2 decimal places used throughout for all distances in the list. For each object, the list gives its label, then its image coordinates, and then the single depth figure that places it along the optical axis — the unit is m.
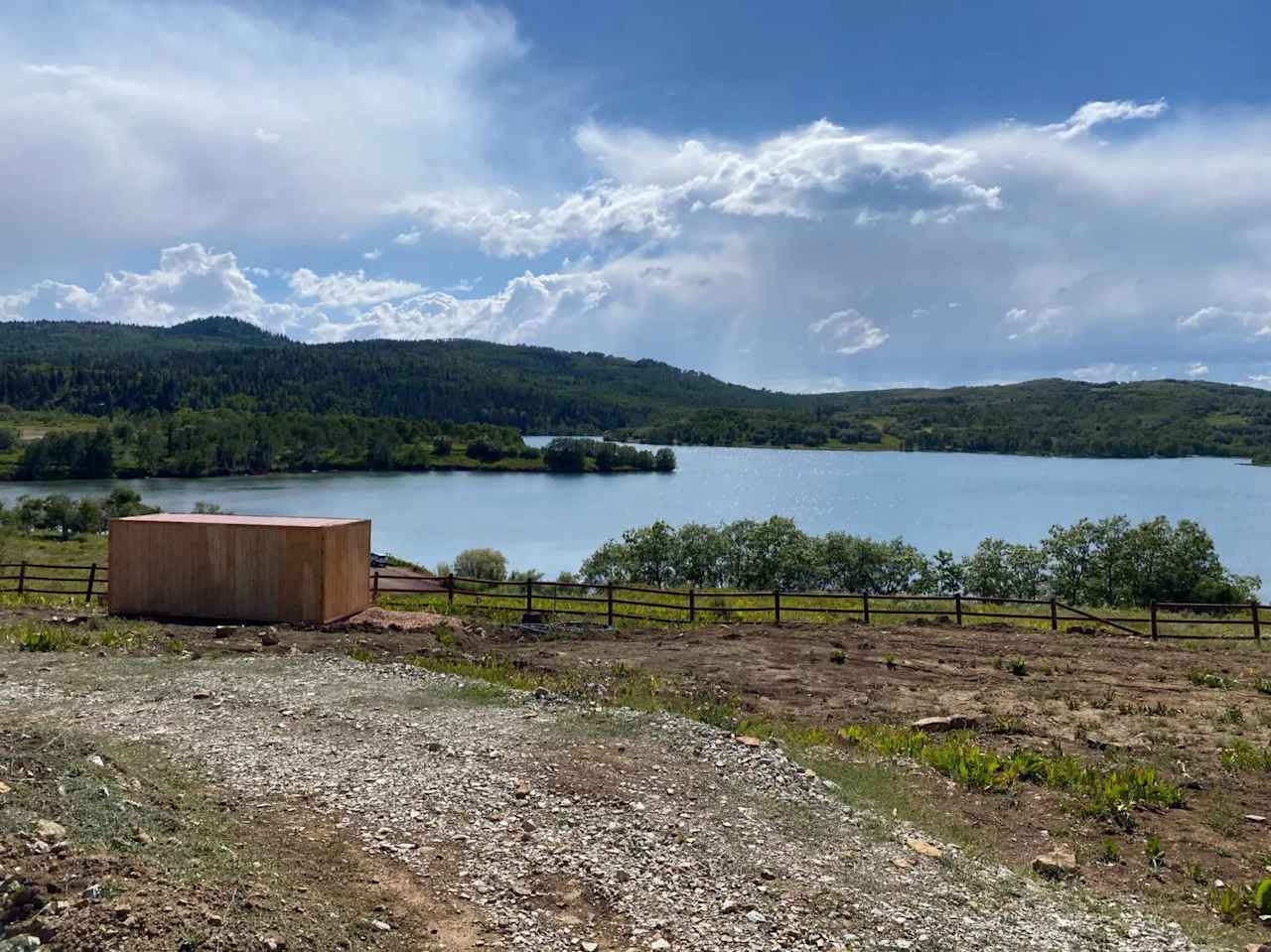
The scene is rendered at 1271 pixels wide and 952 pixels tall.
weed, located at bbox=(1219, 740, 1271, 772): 10.48
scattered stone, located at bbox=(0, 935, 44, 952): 5.21
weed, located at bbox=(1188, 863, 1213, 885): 7.59
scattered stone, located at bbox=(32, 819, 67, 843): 6.40
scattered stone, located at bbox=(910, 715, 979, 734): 11.84
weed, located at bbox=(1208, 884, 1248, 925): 7.00
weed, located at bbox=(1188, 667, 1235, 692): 14.93
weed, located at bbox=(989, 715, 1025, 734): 11.88
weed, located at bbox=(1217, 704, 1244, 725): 12.53
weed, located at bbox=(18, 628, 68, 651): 14.73
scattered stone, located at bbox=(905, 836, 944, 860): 7.72
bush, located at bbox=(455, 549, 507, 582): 52.37
